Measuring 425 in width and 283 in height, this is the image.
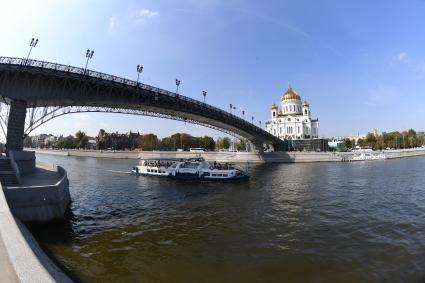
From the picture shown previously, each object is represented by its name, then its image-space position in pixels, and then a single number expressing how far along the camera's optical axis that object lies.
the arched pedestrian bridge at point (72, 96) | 31.39
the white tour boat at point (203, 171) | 47.50
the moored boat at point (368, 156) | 99.50
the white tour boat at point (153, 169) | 53.56
